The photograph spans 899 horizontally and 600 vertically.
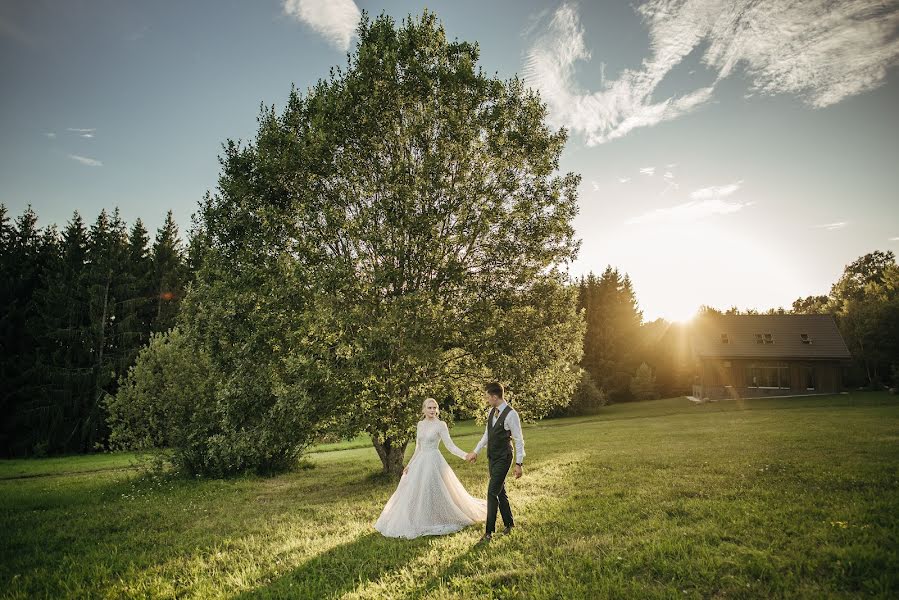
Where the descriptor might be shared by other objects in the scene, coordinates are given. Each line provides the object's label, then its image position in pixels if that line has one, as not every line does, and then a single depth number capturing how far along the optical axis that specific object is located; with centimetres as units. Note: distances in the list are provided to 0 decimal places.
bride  809
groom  742
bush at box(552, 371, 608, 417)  4319
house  4153
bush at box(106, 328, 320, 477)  1608
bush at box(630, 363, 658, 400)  5197
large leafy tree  1177
